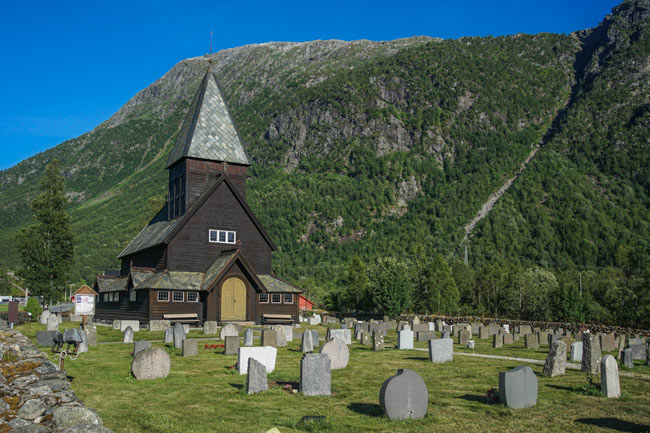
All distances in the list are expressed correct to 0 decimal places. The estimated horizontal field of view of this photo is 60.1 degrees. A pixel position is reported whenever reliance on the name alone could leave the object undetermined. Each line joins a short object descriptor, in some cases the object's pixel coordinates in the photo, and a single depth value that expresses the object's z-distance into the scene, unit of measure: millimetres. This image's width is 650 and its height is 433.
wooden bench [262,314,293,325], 43844
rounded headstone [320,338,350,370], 18109
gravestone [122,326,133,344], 27312
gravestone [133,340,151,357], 19109
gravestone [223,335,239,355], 21823
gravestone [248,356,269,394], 13852
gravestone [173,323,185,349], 24016
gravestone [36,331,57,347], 23625
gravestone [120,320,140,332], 35219
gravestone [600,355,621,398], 13531
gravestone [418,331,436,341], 30814
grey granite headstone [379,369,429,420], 11344
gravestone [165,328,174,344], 26062
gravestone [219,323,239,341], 28892
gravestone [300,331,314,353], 23109
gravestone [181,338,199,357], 20828
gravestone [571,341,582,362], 21438
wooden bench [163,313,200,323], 39406
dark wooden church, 40906
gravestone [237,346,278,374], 16875
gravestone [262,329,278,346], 24195
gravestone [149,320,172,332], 35156
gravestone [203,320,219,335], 33375
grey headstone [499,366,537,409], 12289
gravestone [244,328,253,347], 24453
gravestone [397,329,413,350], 25672
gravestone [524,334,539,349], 28406
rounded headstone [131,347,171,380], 15883
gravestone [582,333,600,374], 17109
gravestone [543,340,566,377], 16750
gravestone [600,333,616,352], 27047
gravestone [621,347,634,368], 19950
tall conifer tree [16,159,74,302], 53844
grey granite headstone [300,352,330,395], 13867
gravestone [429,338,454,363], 20375
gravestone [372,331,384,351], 24828
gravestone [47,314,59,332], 31875
